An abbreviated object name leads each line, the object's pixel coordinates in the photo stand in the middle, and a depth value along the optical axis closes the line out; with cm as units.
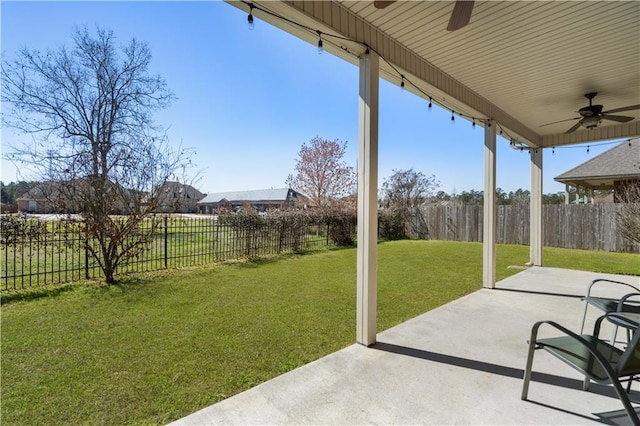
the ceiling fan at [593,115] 447
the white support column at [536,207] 696
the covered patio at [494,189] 194
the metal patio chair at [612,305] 260
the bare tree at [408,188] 1695
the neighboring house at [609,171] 1105
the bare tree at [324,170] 1680
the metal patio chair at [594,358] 149
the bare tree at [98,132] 530
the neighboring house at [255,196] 2733
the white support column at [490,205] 493
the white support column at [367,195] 286
